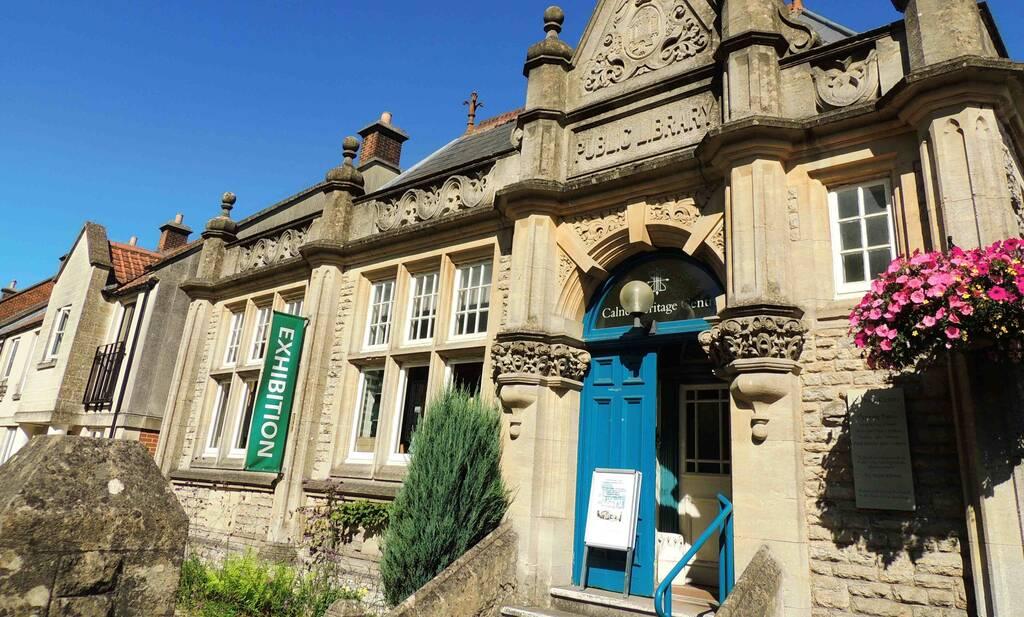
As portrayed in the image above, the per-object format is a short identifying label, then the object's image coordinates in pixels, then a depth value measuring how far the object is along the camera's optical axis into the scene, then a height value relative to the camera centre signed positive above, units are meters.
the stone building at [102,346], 13.99 +2.59
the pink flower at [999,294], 4.24 +1.46
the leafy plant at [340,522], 8.60 -0.66
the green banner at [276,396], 9.98 +1.10
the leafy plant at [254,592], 7.49 -1.47
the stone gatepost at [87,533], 2.29 -0.29
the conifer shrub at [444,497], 6.91 -0.17
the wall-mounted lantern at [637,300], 7.48 +2.20
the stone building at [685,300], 5.39 +2.26
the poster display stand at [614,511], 6.78 -0.19
